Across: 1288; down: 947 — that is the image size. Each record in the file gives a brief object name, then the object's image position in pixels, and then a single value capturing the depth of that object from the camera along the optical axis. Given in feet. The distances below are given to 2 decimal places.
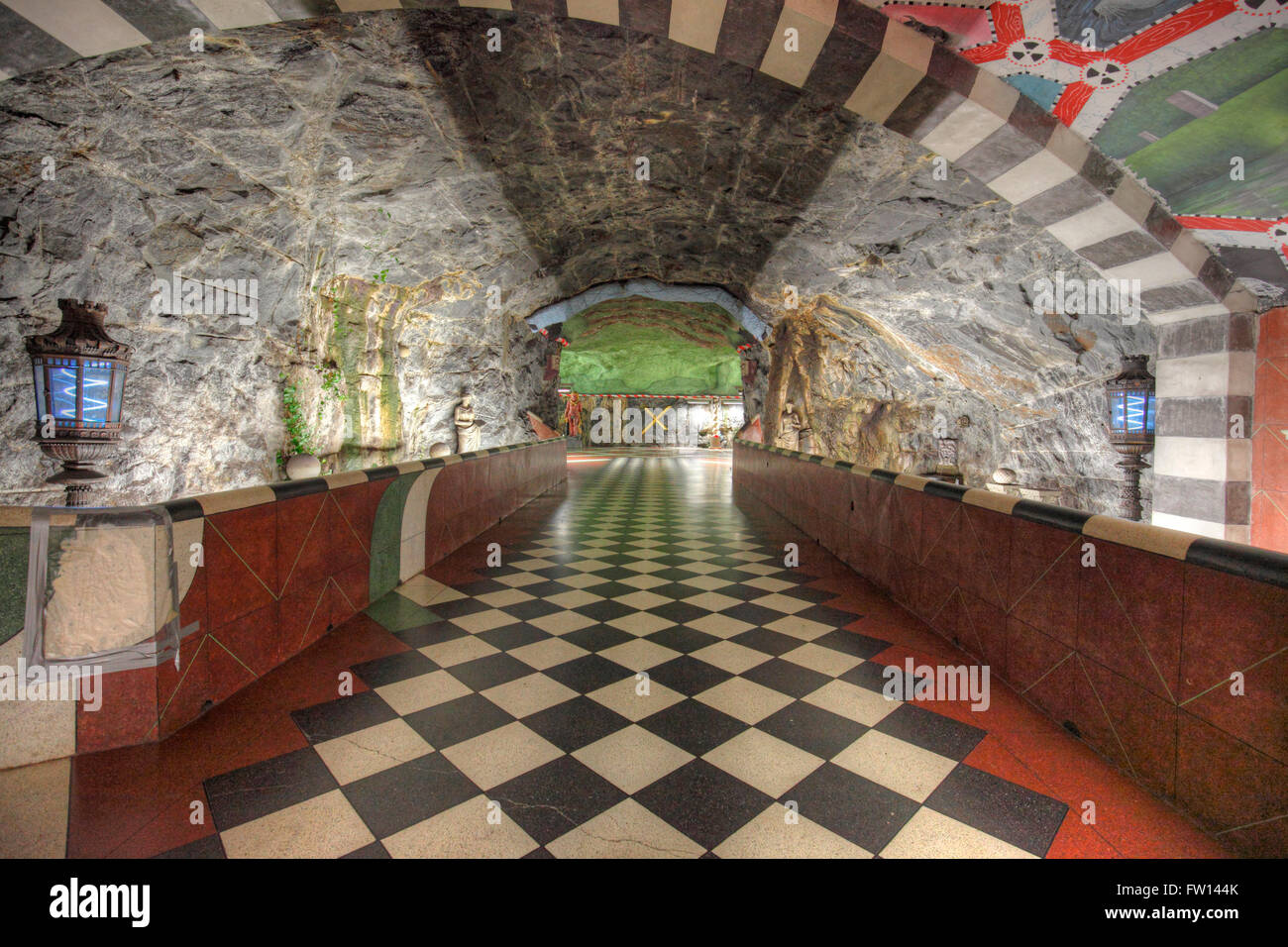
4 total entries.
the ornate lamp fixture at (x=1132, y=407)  17.69
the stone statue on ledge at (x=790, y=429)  48.26
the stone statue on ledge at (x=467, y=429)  41.96
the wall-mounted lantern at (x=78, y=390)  13.09
